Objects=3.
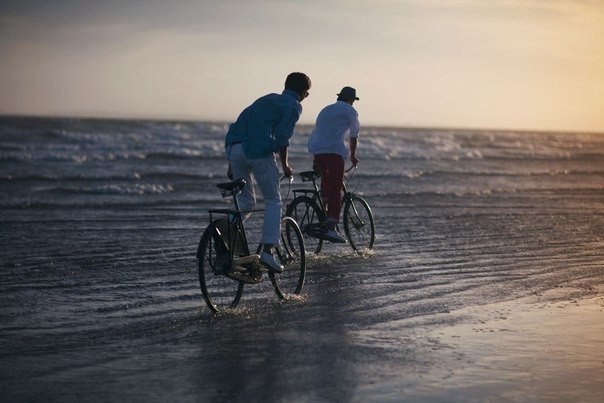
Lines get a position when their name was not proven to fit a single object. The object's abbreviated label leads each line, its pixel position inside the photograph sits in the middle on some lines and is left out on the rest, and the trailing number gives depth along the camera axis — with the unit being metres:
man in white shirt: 10.86
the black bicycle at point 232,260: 7.38
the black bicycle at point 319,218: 10.80
